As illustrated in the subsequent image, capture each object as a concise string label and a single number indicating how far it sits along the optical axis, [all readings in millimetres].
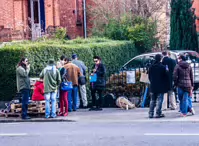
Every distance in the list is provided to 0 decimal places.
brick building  25881
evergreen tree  28734
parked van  21438
